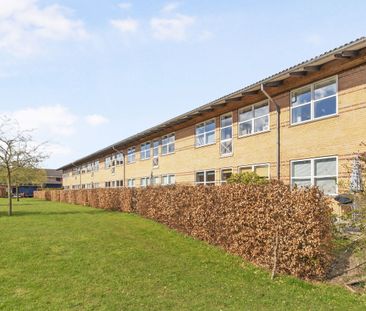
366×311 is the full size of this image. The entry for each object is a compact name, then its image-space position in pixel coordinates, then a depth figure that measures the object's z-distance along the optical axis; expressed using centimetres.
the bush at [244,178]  1300
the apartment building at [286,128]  1273
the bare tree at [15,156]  2530
